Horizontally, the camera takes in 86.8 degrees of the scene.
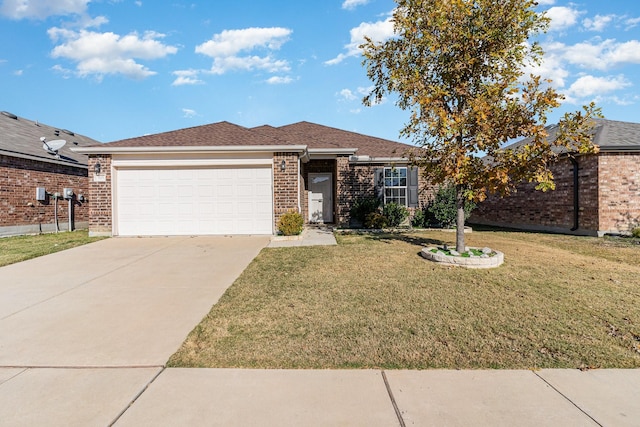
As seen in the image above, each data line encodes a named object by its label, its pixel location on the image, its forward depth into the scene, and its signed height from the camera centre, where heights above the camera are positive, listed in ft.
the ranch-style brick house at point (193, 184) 35.53 +2.22
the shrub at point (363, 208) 41.73 -0.43
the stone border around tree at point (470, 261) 21.08 -3.55
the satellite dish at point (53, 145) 43.75 +7.73
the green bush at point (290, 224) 32.55 -1.89
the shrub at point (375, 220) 40.27 -1.85
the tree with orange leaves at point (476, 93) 20.52 +7.13
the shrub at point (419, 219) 42.70 -1.84
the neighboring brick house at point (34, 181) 37.70 +2.96
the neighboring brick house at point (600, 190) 35.55 +1.63
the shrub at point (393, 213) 41.70 -1.05
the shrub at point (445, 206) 40.75 -0.18
